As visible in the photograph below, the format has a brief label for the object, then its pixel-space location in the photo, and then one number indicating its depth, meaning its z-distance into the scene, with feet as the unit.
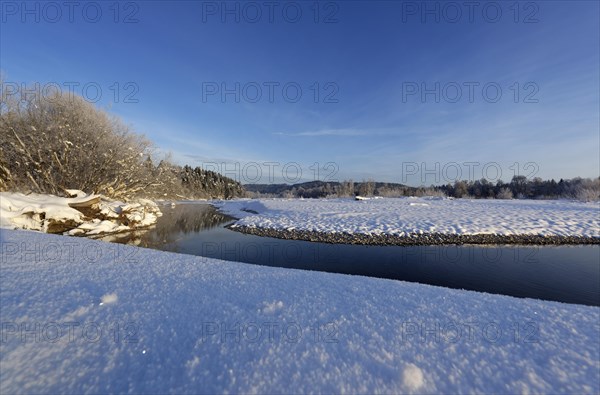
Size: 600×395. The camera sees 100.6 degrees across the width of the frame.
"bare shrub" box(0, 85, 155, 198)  45.93
